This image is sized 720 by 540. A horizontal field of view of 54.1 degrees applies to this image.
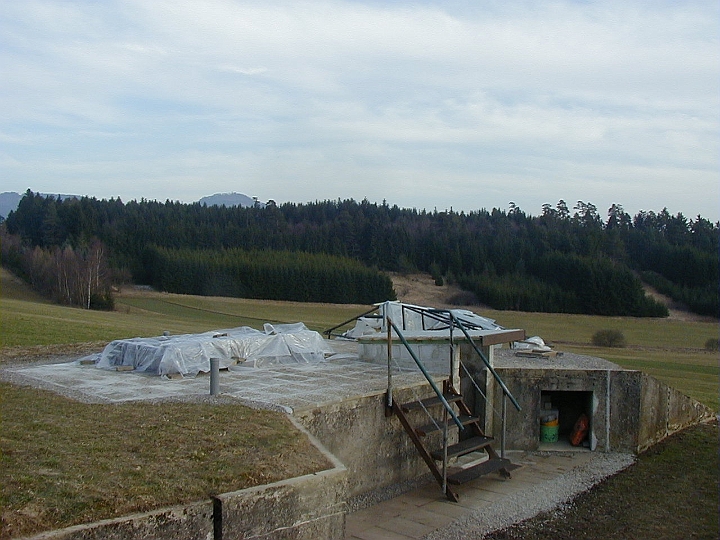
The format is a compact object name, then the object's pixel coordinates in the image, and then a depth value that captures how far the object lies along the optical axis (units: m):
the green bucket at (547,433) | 13.99
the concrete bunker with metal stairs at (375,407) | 6.38
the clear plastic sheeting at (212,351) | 12.09
